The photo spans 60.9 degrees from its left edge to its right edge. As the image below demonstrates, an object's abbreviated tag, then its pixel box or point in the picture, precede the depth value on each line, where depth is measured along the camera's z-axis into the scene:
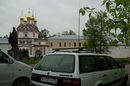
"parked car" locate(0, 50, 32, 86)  3.76
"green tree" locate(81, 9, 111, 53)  22.02
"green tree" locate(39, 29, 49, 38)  47.01
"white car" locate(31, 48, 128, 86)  2.94
